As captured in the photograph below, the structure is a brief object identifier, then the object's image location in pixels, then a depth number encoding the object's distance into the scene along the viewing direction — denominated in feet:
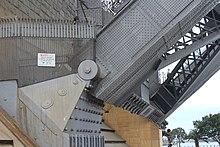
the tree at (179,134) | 165.04
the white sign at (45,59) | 20.03
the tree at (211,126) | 143.13
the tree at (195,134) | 145.14
